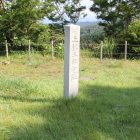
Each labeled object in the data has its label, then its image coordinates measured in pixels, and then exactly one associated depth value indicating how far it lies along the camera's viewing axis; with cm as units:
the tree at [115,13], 1218
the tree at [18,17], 1037
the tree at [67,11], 1519
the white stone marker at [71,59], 331
